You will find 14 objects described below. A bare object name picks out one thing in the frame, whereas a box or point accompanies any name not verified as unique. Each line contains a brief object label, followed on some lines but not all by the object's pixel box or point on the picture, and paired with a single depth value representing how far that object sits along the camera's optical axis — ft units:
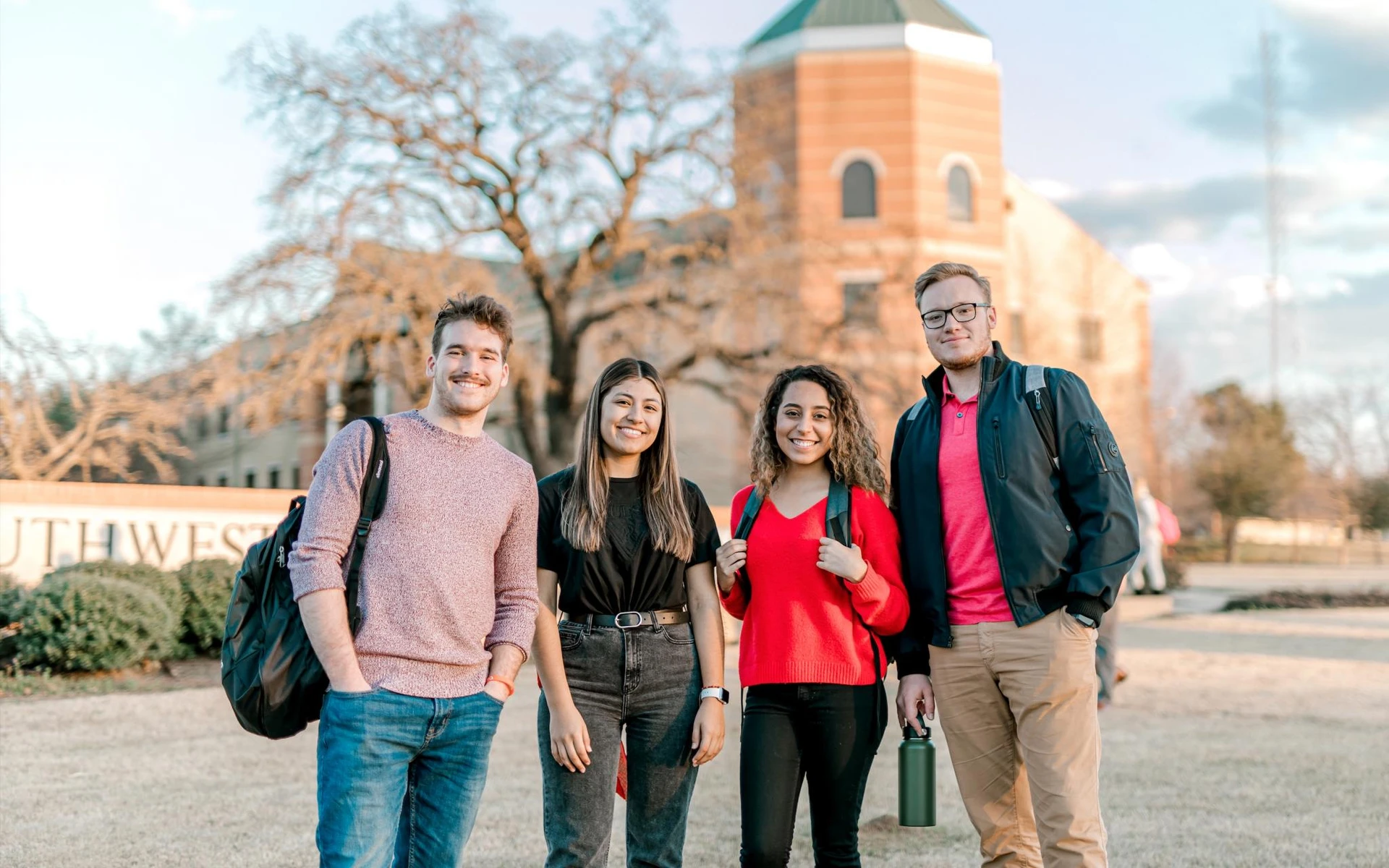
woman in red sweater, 12.46
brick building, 107.96
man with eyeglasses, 12.28
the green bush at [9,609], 36.37
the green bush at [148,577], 39.11
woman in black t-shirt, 12.12
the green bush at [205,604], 40.09
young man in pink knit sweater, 10.44
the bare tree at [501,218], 60.03
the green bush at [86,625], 35.53
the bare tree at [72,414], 70.49
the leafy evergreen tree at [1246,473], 158.30
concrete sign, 42.98
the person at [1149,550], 55.72
